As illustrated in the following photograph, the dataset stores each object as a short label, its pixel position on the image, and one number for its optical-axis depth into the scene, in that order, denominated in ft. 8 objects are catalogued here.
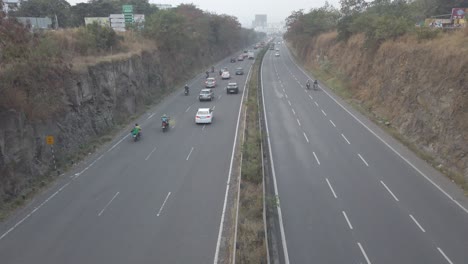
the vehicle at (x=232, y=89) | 147.54
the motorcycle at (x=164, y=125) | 93.33
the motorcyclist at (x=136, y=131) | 85.36
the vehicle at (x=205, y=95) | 132.67
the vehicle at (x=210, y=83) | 163.63
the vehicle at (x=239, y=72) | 211.82
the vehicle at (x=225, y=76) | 192.42
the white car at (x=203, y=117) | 99.41
